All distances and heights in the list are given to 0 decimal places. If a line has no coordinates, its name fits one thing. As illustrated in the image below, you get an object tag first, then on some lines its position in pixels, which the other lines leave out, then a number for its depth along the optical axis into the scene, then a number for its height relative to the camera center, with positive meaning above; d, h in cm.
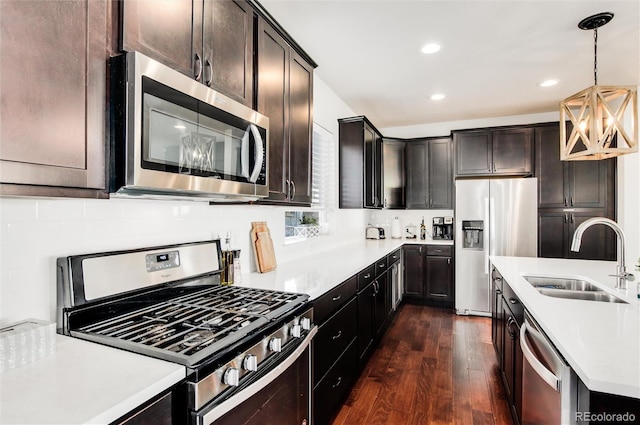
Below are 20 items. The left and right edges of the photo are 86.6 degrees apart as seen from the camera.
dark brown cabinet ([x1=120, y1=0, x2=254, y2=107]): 114 +69
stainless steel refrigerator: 420 -22
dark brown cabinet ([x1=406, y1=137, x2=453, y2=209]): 500 +58
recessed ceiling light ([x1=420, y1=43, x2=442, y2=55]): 272 +134
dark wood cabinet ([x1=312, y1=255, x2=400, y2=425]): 194 -87
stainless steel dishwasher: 114 -65
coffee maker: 517 -26
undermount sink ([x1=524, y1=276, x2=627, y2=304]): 206 -51
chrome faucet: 192 -19
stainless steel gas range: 102 -41
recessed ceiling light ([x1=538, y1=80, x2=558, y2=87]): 352 +135
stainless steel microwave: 105 +28
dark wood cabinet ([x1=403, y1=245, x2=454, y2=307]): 476 -87
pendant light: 206 +56
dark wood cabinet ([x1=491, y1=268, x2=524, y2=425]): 193 -86
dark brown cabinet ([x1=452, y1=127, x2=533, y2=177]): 448 +82
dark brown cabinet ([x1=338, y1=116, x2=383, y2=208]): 388 +59
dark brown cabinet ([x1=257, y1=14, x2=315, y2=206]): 196 +65
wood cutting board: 230 -23
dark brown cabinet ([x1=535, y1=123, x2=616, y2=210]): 416 +42
